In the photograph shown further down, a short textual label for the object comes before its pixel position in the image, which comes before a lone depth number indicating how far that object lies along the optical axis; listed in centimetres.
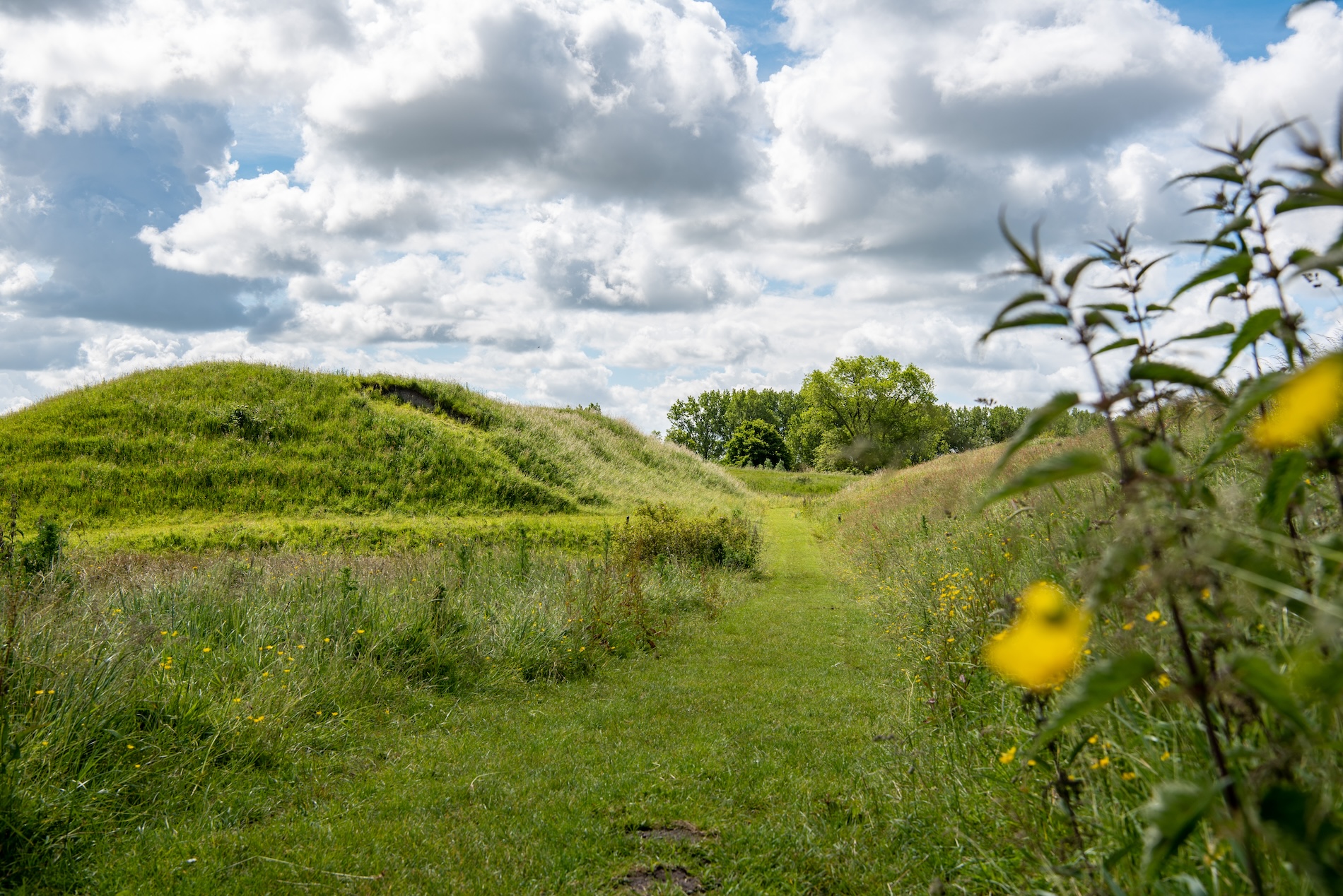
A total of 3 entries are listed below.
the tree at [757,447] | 7856
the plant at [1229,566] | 127
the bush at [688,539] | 1573
